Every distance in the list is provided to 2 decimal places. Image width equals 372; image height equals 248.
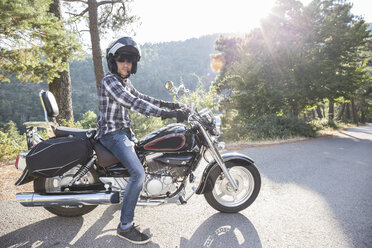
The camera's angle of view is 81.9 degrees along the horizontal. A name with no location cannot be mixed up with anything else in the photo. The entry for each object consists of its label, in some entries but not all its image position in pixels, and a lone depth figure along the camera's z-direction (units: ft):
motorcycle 8.18
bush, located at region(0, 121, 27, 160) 20.03
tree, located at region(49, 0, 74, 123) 24.50
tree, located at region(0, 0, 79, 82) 17.20
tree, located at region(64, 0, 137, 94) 28.91
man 7.97
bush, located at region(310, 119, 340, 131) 52.34
